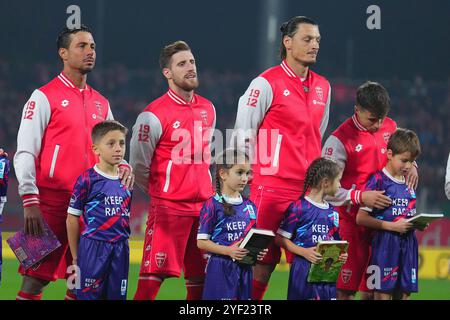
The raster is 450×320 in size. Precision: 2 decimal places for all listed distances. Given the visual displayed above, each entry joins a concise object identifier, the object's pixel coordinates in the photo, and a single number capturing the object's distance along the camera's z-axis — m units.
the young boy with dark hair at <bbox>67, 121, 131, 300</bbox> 11.30
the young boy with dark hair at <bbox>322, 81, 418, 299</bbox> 13.39
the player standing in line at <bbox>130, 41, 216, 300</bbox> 12.33
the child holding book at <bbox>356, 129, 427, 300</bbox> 12.94
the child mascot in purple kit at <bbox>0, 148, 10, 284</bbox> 11.73
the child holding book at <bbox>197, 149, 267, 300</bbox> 11.50
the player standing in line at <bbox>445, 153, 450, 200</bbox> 13.12
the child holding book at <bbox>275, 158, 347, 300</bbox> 11.87
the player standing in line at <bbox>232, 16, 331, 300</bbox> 12.42
